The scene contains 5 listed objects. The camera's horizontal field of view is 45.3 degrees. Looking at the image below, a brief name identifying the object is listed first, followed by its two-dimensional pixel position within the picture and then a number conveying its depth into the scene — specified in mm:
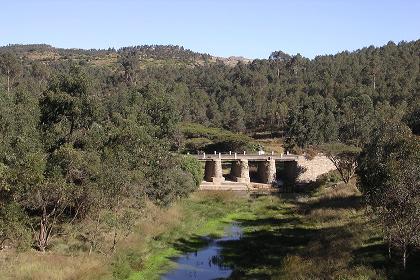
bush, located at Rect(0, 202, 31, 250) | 34719
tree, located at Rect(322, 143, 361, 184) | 78331
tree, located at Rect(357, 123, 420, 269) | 31500
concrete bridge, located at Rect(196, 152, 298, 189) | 92562
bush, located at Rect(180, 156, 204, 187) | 76238
